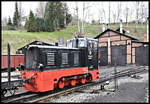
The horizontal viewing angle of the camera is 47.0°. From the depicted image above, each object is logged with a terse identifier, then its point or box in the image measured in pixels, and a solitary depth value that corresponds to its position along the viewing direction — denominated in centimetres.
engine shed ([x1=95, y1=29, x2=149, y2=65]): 2243
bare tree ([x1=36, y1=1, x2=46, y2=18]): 6449
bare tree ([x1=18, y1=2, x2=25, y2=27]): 5893
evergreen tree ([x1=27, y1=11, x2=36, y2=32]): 4641
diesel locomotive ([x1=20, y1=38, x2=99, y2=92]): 795
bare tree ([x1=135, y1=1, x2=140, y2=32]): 4544
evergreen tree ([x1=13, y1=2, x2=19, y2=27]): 5352
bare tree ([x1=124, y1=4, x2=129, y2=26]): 5766
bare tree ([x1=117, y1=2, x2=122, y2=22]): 5628
